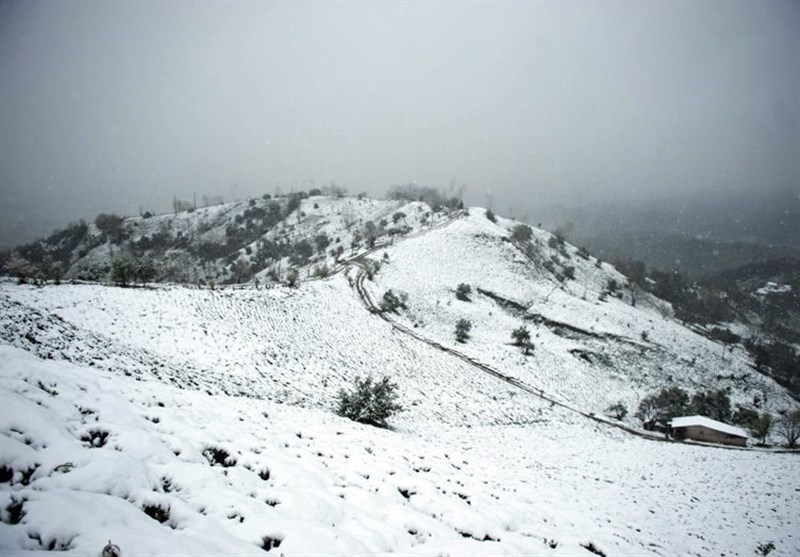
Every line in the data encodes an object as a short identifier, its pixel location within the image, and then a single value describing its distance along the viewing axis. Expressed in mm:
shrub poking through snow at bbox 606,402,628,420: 35250
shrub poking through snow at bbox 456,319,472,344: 41938
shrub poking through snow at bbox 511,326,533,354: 42875
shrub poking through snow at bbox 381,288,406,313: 43875
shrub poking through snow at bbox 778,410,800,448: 36406
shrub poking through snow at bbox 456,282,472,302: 53594
